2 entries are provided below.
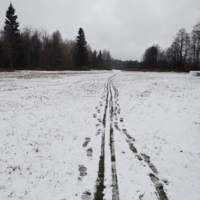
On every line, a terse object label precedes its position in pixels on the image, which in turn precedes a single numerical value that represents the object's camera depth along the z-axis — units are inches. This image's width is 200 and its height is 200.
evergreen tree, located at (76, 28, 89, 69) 2284.0
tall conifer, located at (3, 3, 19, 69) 1604.1
